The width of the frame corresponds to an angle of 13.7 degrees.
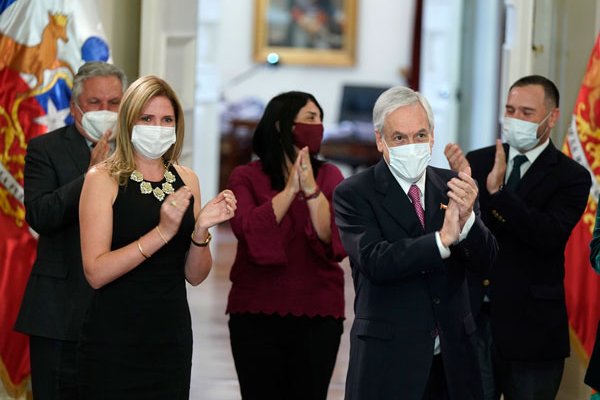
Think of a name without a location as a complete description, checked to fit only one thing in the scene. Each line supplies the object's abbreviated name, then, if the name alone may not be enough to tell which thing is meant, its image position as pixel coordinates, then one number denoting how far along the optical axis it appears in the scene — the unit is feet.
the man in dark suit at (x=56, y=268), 31.90
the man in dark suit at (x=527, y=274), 32.63
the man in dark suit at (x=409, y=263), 25.24
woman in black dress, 25.73
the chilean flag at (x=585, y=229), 38.64
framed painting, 118.25
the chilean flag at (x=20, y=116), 38.84
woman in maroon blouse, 33.57
